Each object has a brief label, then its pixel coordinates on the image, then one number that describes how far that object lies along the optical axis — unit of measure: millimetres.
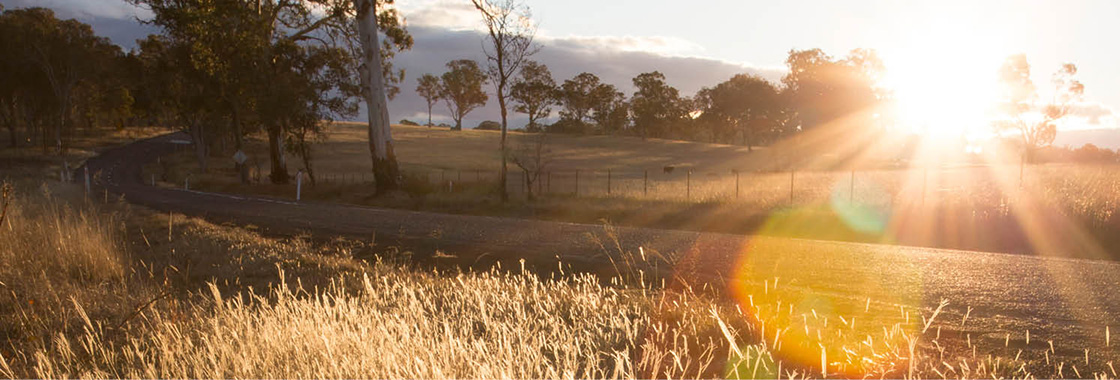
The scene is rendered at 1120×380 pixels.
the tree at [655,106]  93938
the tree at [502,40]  23750
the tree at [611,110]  97562
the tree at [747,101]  77625
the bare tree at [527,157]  25281
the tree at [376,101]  24375
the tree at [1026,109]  60438
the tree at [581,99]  90438
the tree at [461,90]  98375
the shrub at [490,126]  126750
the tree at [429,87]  109000
